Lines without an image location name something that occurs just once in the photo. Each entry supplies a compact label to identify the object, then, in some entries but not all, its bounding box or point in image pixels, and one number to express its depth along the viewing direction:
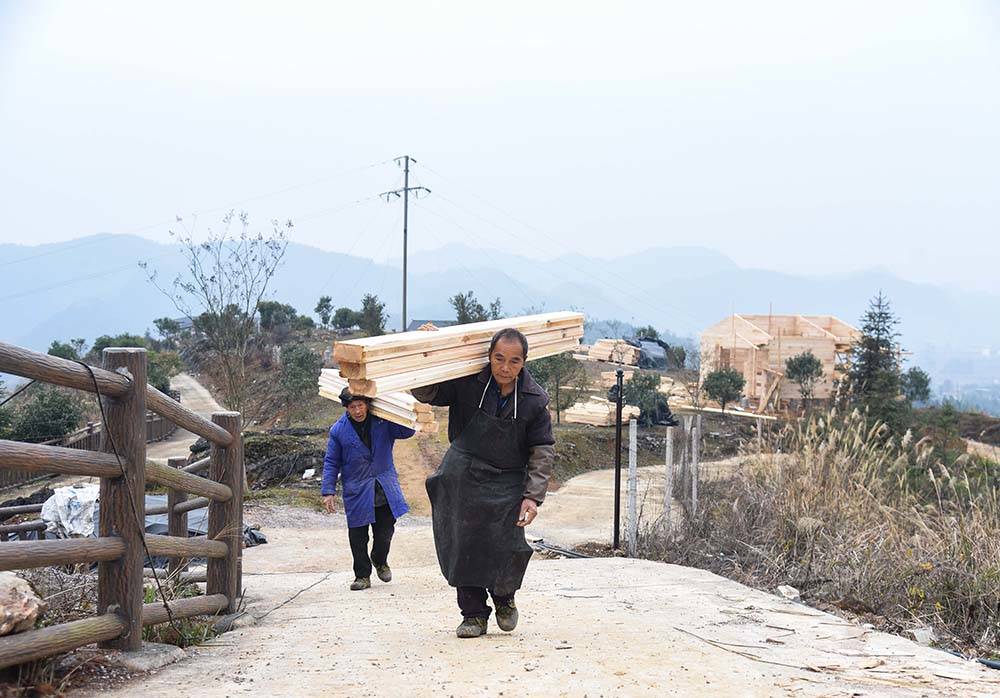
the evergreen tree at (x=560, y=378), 27.08
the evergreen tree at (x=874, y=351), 27.00
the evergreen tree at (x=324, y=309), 48.62
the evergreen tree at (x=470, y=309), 32.50
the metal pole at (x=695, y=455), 10.82
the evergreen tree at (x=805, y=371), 31.52
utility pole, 42.31
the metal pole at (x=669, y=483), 10.84
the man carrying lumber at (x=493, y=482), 5.54
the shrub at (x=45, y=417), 21.95
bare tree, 20.20
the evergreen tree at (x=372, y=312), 37.22
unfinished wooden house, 32.59
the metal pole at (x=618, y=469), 11.18
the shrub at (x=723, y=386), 30.05
